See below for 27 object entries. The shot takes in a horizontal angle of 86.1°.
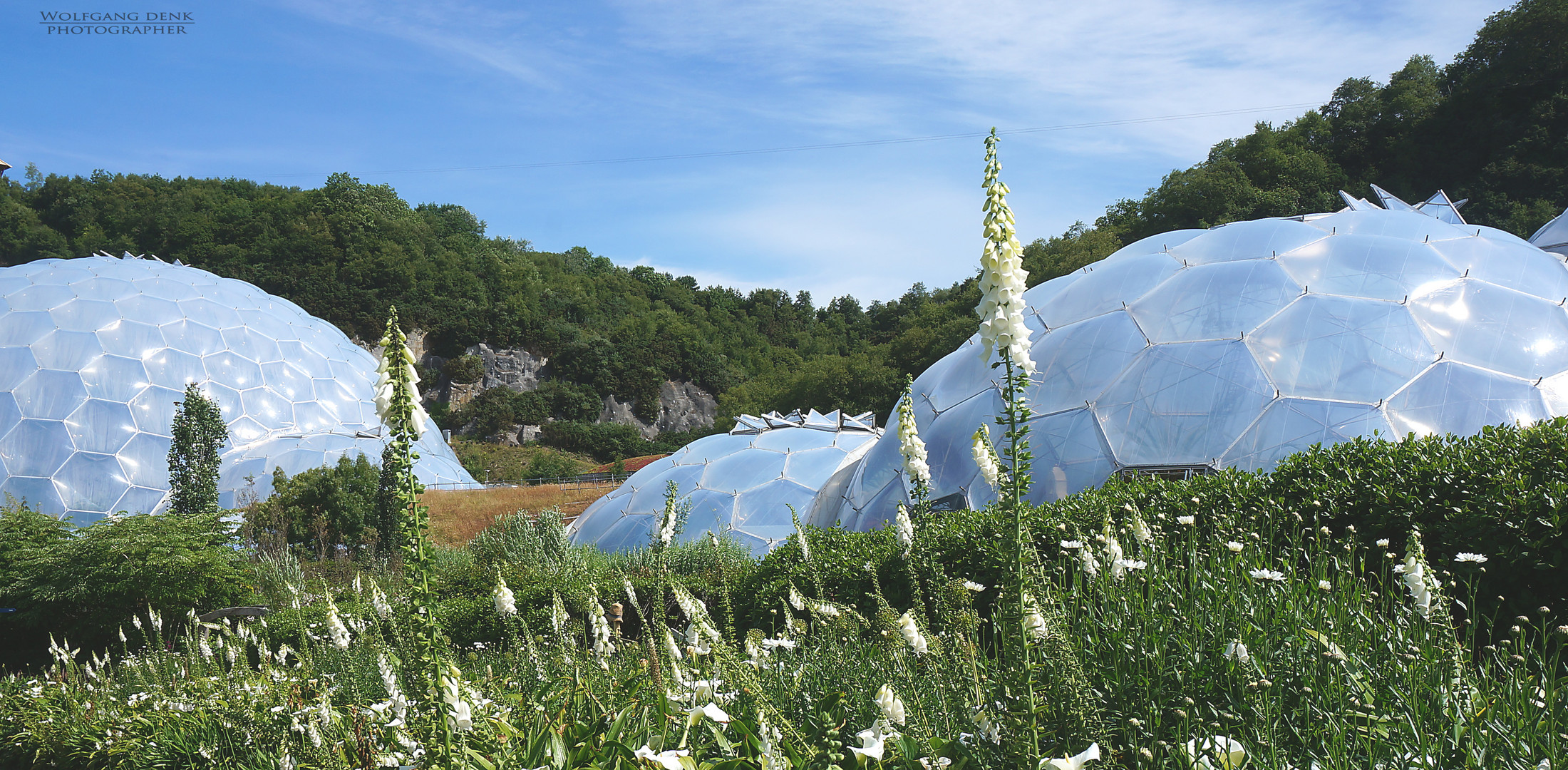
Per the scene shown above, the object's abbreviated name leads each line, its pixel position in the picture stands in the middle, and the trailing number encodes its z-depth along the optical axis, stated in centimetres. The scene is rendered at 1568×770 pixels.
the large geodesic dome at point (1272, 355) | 914
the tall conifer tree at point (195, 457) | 1872
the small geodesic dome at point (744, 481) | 1548
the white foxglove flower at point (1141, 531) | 434
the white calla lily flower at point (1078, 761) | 212
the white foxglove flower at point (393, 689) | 352
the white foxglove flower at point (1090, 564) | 411
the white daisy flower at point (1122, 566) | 416
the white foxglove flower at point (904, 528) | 510
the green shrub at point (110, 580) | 1176
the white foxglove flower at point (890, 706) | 274
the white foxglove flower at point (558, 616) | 472
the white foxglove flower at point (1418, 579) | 347
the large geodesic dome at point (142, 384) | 2439
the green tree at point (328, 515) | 1967
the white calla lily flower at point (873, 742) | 239
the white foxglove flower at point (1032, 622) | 274
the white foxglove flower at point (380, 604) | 576
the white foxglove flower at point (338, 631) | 487
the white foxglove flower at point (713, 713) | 292
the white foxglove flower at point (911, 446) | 634
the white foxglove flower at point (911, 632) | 328
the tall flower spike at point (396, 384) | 260
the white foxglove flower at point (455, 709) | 252
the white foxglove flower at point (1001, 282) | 282
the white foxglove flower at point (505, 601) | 464
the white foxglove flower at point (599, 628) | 469
